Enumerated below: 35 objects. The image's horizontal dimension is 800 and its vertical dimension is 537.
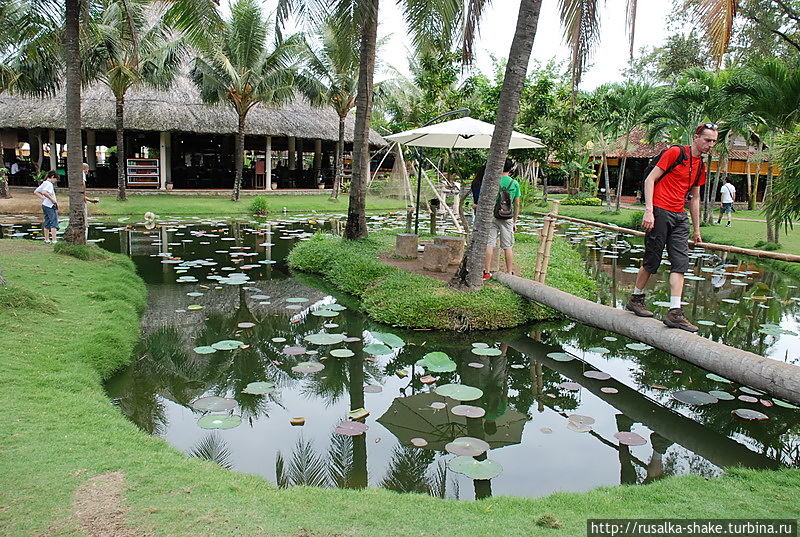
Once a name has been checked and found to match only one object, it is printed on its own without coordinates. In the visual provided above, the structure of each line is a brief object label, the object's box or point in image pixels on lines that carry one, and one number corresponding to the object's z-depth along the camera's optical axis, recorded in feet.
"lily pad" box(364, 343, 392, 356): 19.68
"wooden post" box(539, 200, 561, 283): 24.86
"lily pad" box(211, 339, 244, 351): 19.47
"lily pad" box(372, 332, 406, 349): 20.42
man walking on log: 16.05
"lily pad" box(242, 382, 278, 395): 16.40
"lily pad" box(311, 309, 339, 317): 23.95
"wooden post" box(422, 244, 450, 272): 28.96
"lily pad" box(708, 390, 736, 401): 16.65
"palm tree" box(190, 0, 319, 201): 64.85
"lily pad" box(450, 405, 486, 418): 14.98
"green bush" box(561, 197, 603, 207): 88.22
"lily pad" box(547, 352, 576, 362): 20.08
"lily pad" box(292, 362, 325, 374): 18.02
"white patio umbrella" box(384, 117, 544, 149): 30.81
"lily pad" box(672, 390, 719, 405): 16.46
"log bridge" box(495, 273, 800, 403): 13.75
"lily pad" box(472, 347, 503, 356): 19.95
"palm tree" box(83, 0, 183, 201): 55.88
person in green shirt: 25.89
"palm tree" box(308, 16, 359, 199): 62.44
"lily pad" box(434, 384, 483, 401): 16.04
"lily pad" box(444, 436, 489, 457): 13.01
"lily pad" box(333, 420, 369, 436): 14.08
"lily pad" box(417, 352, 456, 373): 18.16
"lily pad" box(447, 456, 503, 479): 12.13
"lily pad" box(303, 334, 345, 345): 20.46
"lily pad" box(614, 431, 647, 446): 14.07
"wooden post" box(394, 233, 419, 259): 32.53
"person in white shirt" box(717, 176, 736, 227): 62.75
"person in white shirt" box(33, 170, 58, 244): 35.31
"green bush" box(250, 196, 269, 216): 65.08
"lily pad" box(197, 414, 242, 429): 14.24
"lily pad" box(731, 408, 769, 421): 15.28
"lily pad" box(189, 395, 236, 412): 15.28
